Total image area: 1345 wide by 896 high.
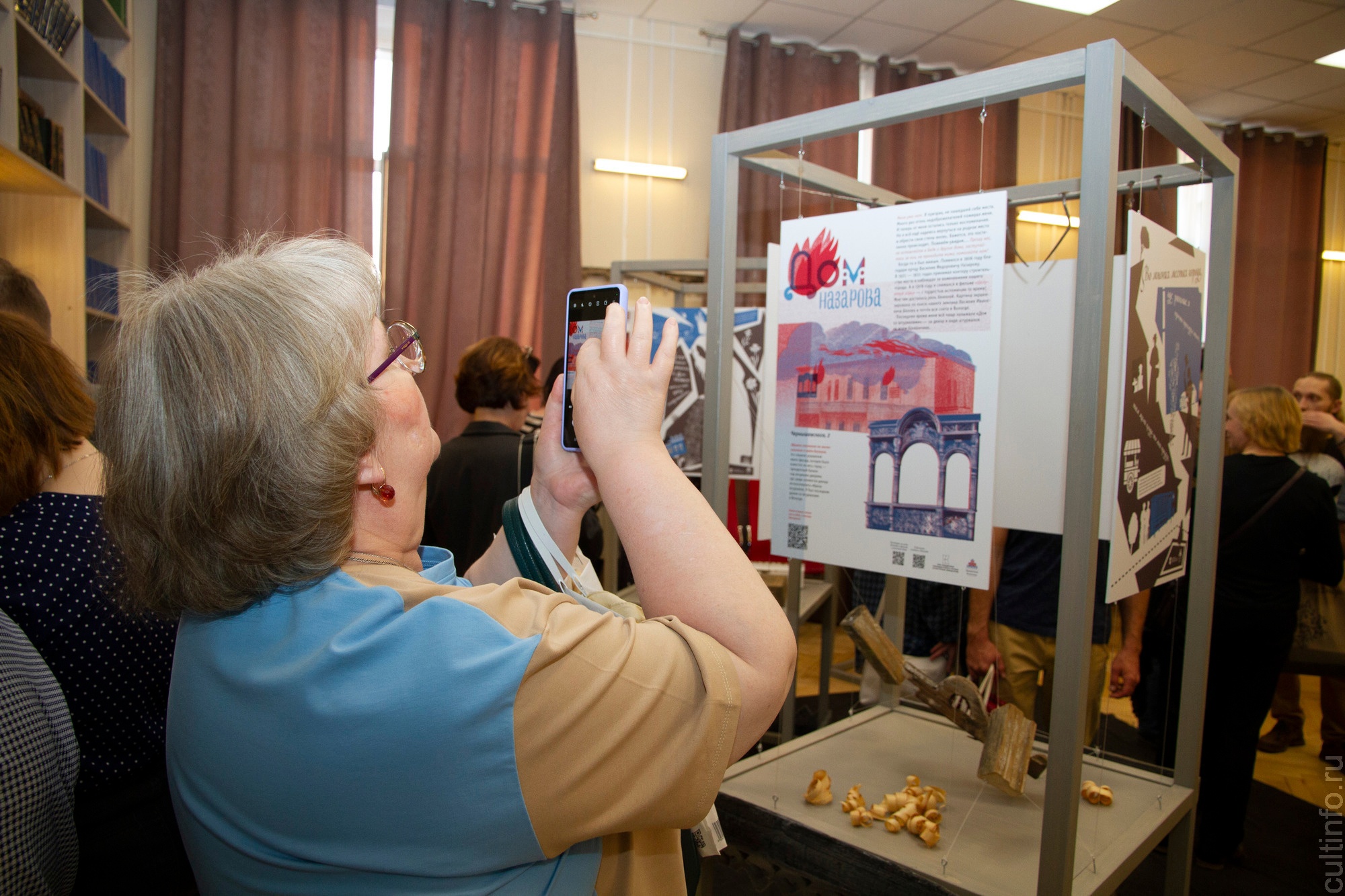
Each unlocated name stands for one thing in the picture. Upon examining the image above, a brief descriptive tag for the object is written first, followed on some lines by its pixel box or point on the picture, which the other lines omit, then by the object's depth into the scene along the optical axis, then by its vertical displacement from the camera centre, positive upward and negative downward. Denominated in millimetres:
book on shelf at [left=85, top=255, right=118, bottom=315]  3201 +403
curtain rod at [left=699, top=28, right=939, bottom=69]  5031 +2350
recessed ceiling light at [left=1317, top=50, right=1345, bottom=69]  4926 +2344
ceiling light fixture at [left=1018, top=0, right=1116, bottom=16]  4379 +2319
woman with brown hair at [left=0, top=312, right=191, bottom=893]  1073 -329
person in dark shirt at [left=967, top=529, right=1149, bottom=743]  2248 -589
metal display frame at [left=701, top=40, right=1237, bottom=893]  1143 +185
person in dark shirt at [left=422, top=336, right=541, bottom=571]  2406 -207
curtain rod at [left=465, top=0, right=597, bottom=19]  4538 +2297
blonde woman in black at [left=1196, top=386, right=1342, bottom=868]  2549 -559
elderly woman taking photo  574 -187
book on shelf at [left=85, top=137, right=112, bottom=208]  3373 +910
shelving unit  2645 +660
